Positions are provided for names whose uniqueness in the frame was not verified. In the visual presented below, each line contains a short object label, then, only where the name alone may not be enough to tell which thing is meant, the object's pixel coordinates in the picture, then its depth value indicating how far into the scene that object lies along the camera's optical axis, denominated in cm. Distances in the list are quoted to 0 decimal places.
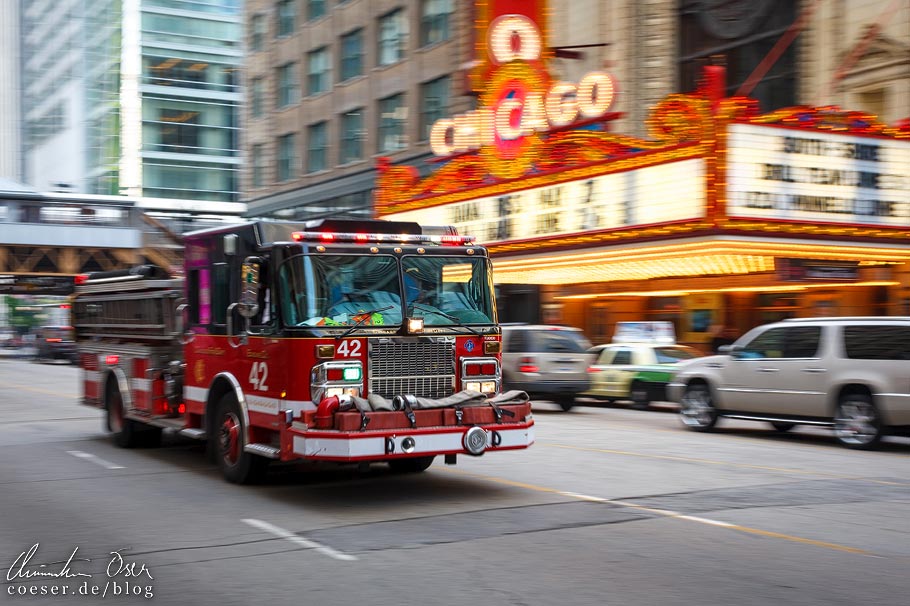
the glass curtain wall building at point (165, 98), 8119
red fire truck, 912
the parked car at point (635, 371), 2192
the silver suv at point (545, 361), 2064
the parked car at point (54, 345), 4750
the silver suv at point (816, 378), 1403
